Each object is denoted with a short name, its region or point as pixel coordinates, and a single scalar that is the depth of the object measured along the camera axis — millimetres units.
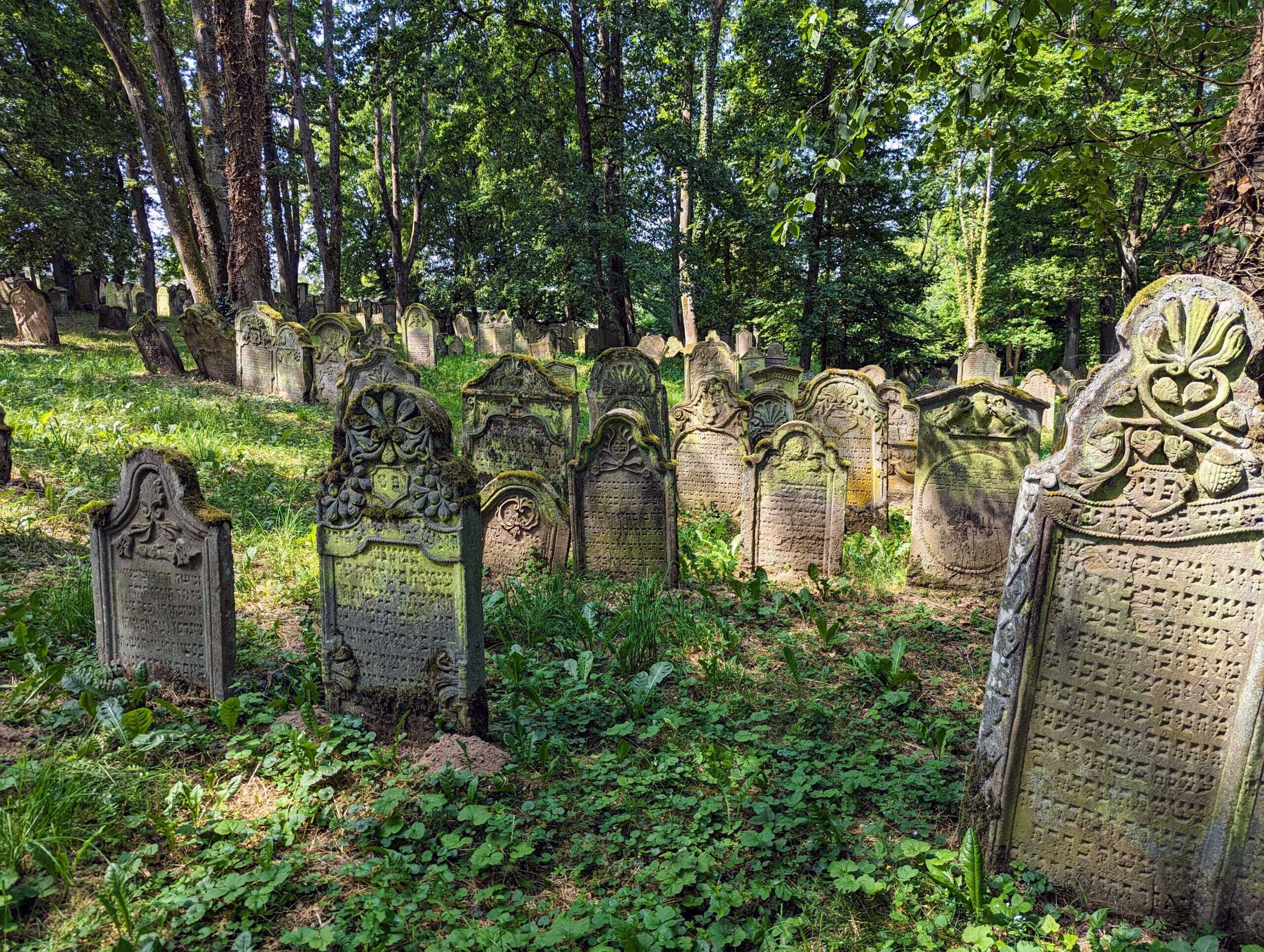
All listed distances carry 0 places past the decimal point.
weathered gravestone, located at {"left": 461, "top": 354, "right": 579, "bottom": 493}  7367
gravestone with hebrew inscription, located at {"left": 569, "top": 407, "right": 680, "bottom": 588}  5969
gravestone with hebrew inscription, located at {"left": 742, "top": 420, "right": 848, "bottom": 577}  6113
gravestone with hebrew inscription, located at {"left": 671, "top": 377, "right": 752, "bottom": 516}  7746
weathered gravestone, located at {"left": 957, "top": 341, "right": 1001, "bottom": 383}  15000
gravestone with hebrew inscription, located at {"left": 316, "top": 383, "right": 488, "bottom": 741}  3592
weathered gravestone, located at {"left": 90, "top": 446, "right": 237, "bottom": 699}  3803
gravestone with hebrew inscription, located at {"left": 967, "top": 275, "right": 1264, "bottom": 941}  2479
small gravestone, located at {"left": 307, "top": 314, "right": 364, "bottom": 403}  11445
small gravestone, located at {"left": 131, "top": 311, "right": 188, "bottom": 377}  11539
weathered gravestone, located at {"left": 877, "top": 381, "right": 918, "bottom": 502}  8125
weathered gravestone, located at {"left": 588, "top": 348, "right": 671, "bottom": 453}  8977
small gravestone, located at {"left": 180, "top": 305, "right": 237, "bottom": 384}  11750
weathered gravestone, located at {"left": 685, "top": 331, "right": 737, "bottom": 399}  13133
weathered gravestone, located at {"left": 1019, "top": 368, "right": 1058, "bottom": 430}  13703
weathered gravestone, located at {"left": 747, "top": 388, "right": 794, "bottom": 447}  8438
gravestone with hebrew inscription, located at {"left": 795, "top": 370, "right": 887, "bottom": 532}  7691
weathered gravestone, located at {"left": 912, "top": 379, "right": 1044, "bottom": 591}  5871
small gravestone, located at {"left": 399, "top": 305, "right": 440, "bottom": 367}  16656
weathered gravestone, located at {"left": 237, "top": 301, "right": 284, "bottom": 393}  11484
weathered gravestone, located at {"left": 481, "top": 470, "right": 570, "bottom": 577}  6008
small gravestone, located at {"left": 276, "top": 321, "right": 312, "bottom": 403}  11297
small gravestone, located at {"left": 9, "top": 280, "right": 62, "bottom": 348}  13281
